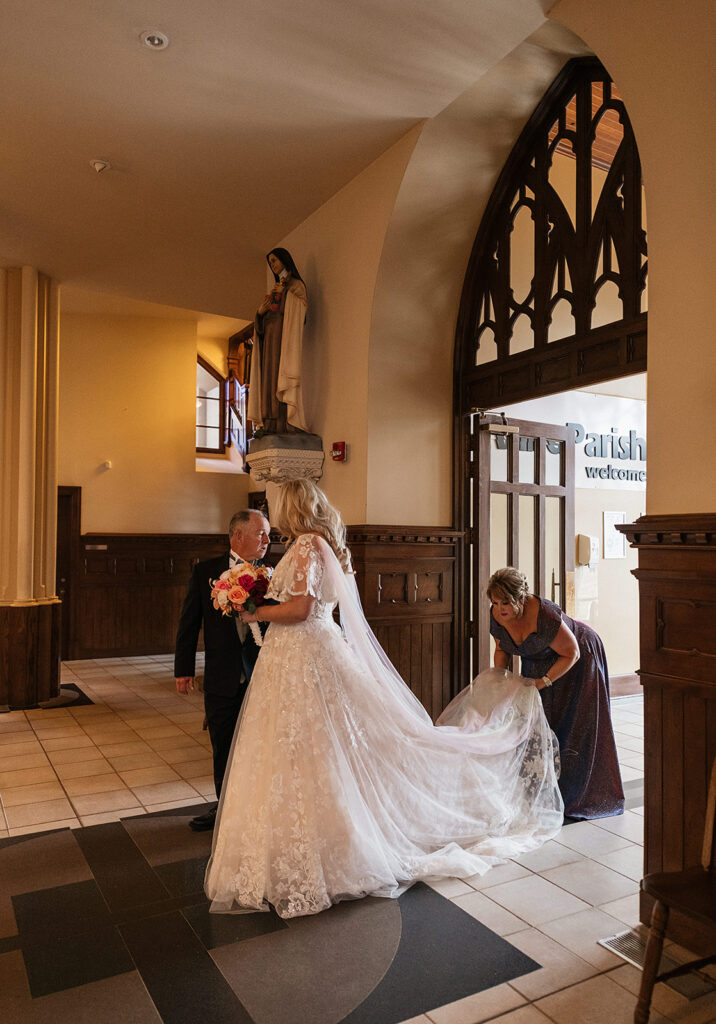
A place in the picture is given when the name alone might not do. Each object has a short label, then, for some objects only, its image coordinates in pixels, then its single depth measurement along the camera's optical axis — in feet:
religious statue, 19.17
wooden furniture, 7.26
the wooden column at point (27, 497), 23.86
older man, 13.05
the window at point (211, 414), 39.50
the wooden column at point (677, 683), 9.25
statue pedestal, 19.20
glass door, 18.49
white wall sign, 24.82
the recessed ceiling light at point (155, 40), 12.69
